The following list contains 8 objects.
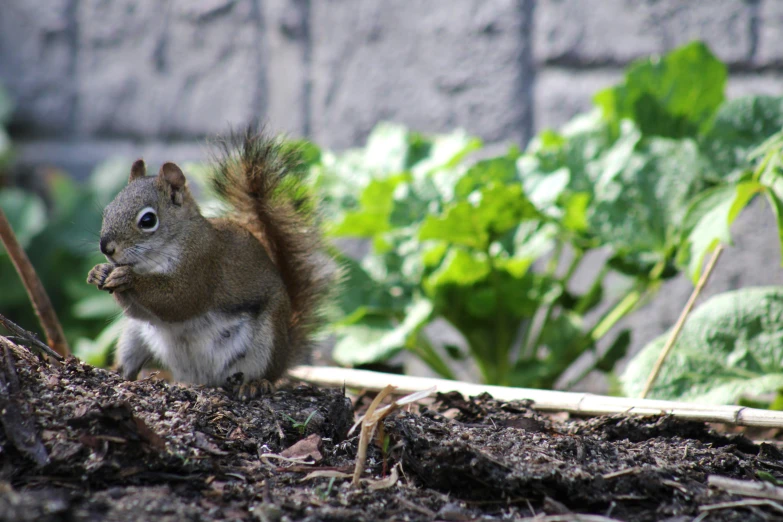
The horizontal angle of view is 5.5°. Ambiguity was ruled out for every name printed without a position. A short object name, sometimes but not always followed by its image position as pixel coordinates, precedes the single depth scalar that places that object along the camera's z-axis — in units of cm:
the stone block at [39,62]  550
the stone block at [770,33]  462
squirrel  440
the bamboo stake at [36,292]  442
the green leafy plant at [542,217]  451
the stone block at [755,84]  463
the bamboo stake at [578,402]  436
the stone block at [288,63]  481
